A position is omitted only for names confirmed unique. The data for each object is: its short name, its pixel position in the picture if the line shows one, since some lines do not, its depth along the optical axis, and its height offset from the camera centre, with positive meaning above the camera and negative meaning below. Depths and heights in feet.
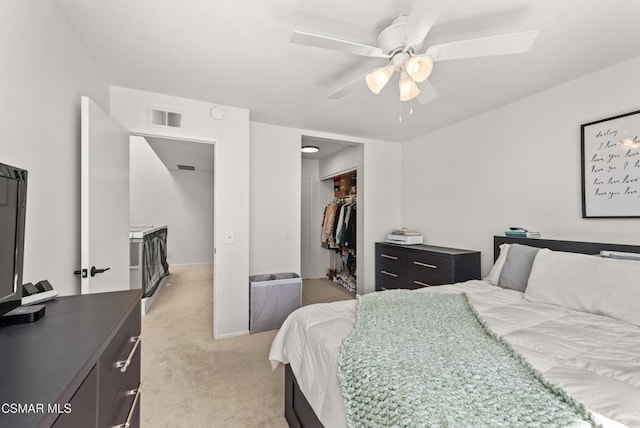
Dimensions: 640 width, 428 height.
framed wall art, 6.27 +1.15
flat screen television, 2.63 -0.19
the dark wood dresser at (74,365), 1.63 -1.08
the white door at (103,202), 5.32 +0.28
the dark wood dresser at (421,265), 9.32 -1.89
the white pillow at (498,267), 7.46 -1.45
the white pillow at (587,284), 4.94 -1.36
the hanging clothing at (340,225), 15.21 -0.58
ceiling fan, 4.07 +2.76
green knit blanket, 2.44 -1.75
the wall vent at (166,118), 8.36 +2.94
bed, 2.99 -1.83
